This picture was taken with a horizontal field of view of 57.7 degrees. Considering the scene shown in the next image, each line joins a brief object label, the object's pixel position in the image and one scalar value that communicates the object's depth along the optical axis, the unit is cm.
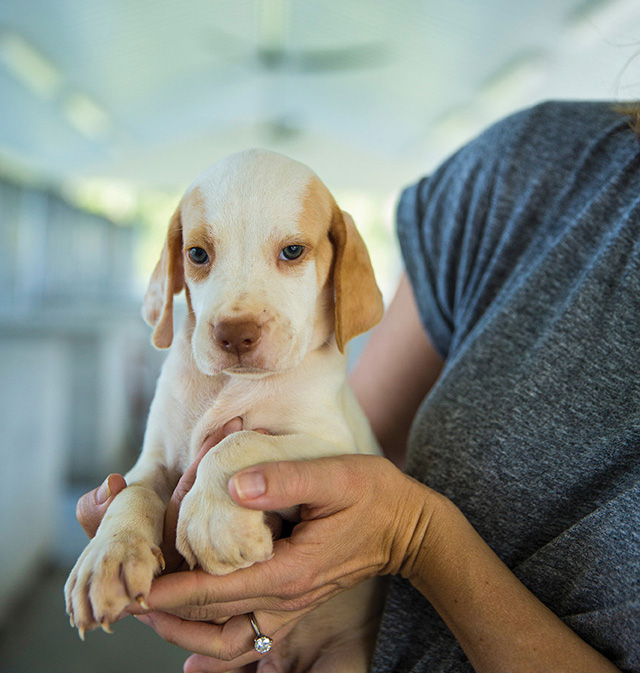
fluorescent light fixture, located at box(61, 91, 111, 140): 692
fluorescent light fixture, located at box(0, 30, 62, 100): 544
